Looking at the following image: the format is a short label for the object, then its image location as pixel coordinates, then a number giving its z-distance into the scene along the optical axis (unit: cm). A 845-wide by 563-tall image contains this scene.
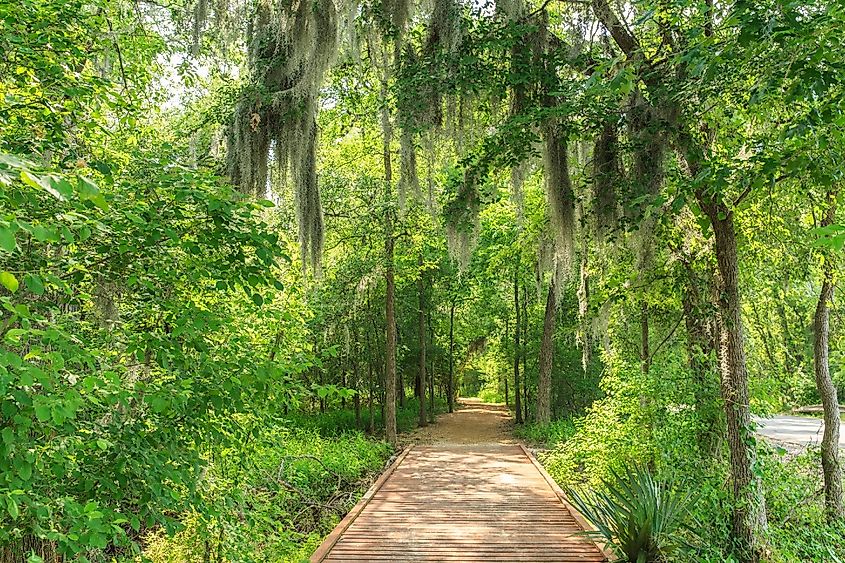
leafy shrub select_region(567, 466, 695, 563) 389
